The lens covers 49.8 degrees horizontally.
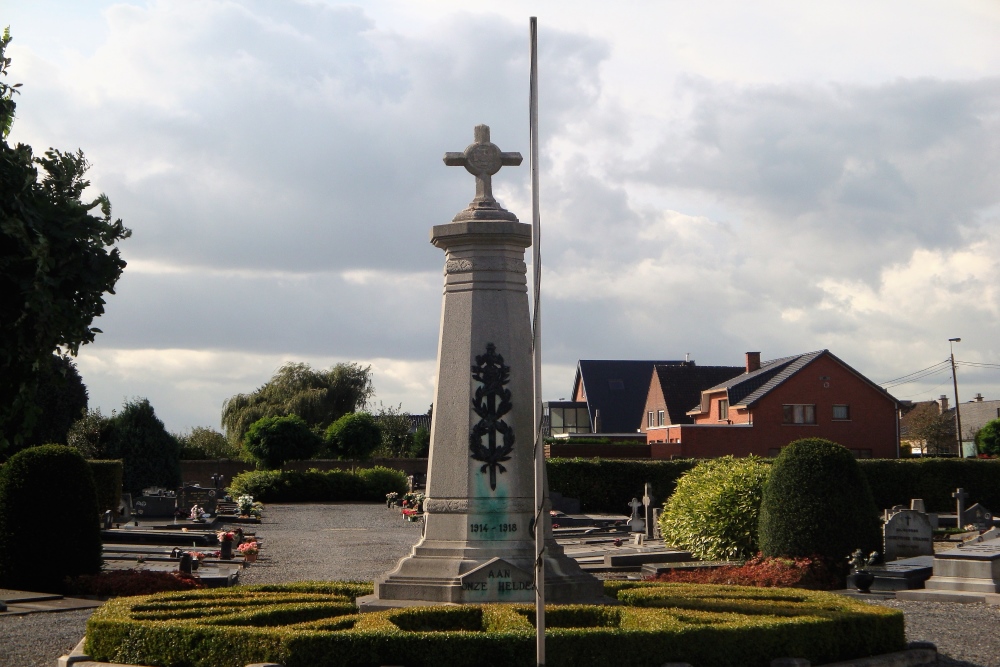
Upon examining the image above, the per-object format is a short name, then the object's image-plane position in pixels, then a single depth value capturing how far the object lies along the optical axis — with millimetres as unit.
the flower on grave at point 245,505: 35344
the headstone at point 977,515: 30728
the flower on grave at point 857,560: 16734
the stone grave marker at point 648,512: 27172
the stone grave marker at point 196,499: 34375
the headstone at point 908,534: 20328
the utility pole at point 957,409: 53219
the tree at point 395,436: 65125
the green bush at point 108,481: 32062
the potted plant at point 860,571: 15672
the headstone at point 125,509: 31309
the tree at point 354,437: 53812
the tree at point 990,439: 64875
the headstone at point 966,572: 15211
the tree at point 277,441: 50625
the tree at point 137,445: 40906
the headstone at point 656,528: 27162
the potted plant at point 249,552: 21547
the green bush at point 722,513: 19484
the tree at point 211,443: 64325
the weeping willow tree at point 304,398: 66375
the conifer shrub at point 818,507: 16797
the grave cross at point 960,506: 30938
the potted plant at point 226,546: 21328
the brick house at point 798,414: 49062
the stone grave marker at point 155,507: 33344
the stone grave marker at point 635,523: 27672
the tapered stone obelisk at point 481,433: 10312
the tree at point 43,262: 11172
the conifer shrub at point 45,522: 15375
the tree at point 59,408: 37812
